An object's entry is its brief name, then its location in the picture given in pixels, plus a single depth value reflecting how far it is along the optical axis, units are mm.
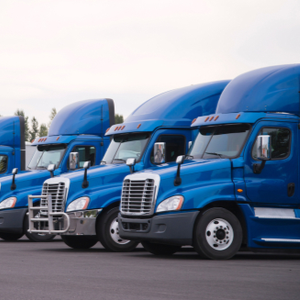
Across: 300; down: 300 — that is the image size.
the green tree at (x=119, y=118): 104131
